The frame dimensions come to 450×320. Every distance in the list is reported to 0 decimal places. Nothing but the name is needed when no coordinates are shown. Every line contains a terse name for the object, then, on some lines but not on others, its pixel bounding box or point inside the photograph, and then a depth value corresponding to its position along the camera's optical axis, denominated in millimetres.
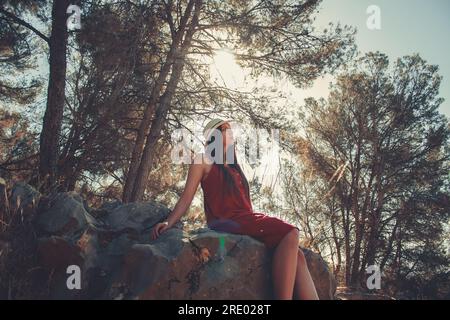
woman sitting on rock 2648
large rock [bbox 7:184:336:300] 2510
